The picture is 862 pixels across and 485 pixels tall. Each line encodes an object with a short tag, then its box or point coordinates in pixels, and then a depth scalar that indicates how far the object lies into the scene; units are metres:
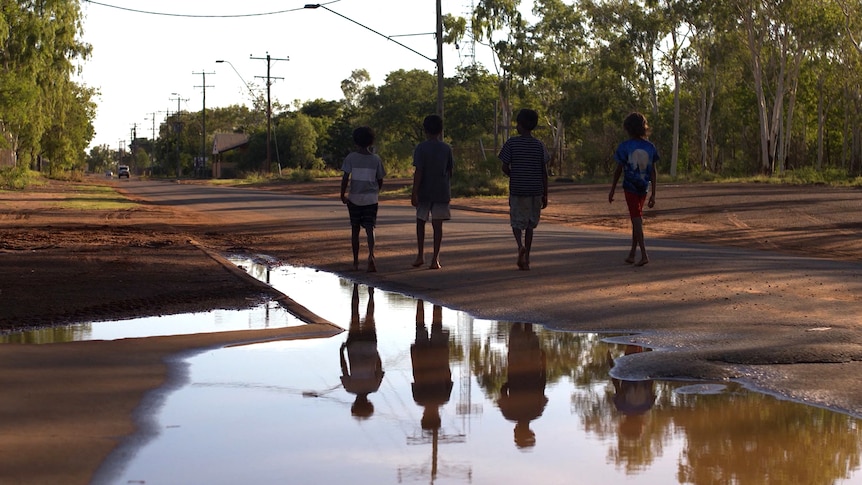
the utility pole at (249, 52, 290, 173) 76.38
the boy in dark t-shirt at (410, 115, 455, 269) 12.98
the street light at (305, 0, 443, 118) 36.84
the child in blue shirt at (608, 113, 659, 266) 12.95
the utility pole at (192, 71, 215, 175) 110.06
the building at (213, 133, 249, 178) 119.61
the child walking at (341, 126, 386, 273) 12.84
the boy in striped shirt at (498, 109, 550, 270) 12.72
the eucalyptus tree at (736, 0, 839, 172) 52.84
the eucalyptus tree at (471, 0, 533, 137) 62.38
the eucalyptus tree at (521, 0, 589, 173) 65.69
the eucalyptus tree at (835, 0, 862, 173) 54.12
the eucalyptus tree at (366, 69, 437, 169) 103.50
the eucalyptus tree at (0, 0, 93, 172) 40.50
